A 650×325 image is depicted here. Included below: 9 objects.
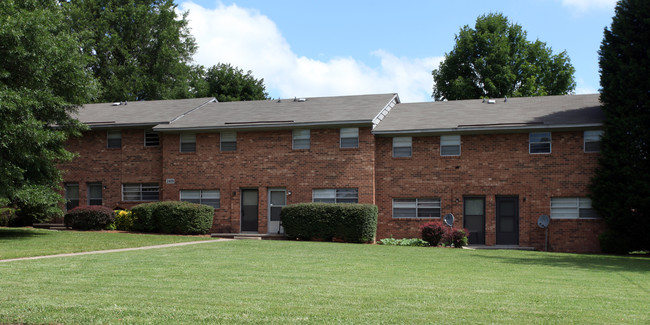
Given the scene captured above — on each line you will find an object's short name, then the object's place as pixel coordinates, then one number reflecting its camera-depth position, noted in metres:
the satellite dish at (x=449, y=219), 23.97
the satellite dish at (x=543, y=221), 23.92
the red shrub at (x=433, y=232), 23.28
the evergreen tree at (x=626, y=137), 22.30
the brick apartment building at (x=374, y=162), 24.61
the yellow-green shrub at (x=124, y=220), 26.44
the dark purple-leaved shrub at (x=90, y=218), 26.38
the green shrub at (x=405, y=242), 24.33
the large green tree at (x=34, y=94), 20.28
